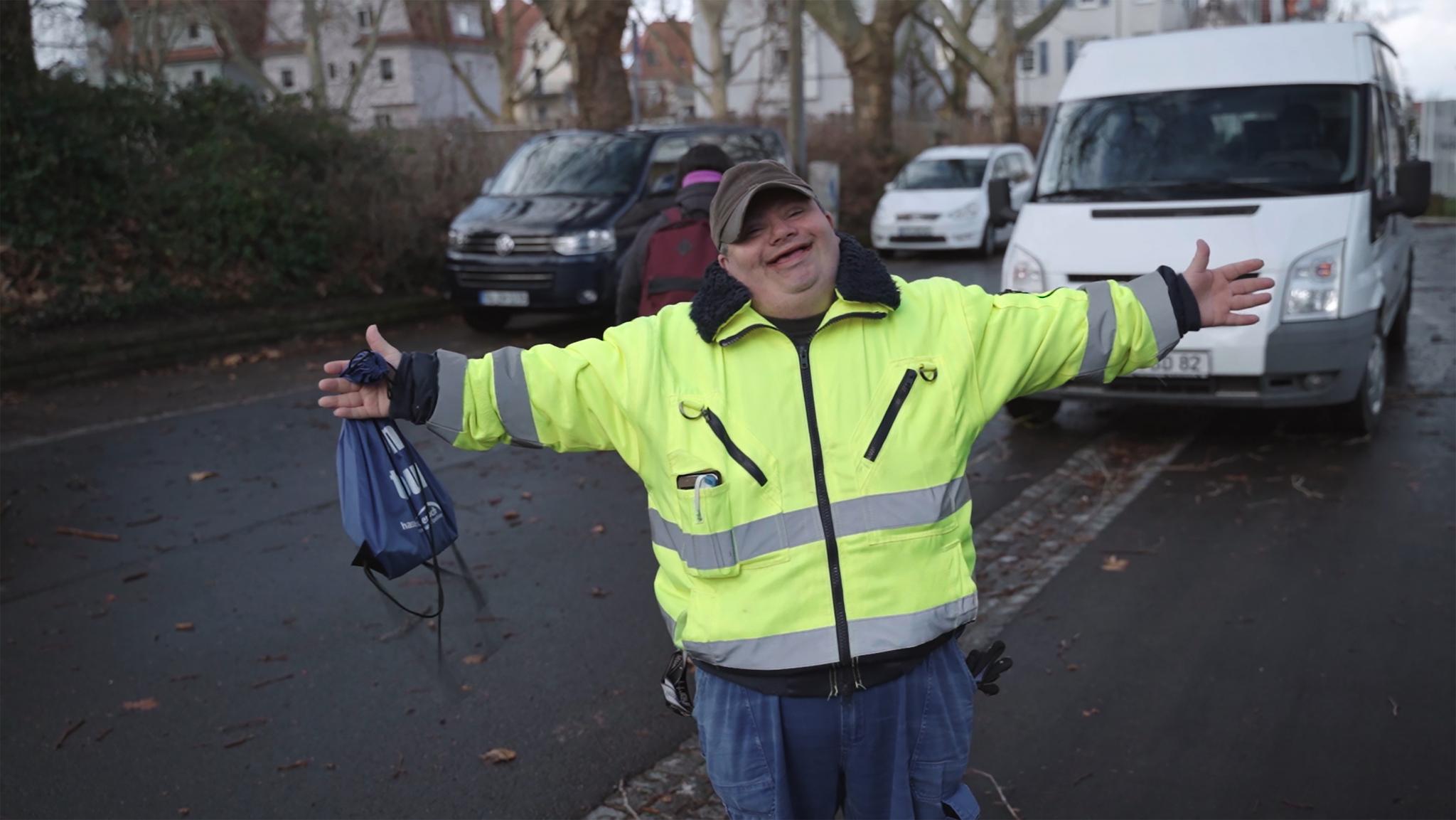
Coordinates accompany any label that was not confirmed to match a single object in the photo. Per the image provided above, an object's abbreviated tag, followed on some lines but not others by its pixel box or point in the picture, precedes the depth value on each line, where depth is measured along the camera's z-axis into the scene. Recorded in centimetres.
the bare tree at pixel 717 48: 5062
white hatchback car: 2088
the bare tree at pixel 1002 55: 3888
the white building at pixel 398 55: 7169
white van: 743
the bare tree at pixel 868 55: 2823
